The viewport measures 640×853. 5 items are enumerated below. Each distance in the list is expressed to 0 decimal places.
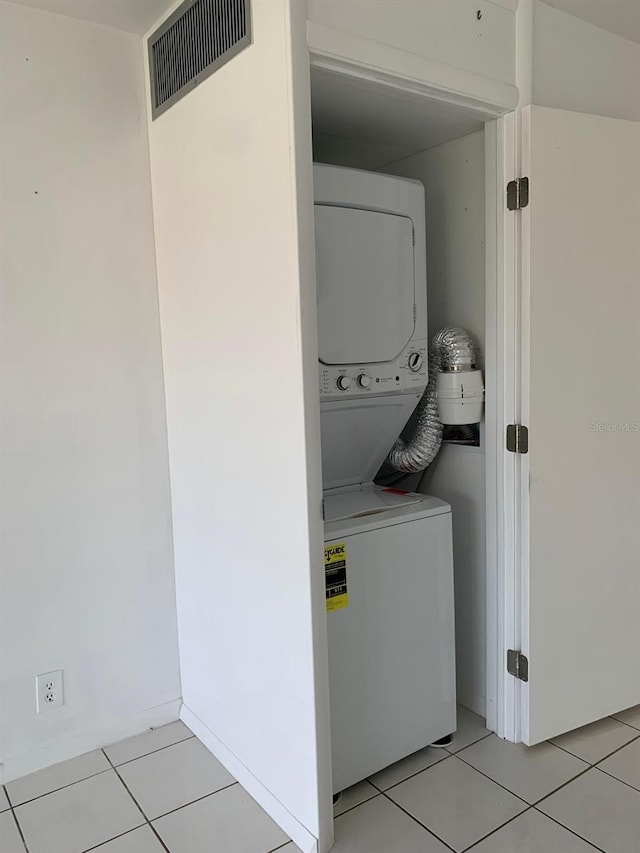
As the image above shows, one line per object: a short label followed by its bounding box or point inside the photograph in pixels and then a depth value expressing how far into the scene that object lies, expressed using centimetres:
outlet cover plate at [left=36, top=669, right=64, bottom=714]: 211
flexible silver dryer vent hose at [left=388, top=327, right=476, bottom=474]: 223
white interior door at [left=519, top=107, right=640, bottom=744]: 202
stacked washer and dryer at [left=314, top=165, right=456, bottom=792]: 194
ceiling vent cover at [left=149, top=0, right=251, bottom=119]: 171
